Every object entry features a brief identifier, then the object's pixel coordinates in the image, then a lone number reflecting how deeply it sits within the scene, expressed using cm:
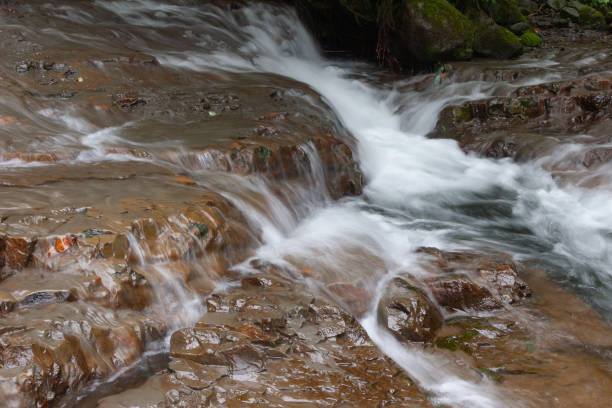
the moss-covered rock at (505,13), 1243
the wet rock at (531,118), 791
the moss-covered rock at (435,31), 1008
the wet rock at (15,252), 323
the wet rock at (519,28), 1233
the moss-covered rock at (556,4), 1520
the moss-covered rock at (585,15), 1371
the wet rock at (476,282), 430
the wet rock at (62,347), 254
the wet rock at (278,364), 286
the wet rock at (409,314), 383
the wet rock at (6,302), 288
